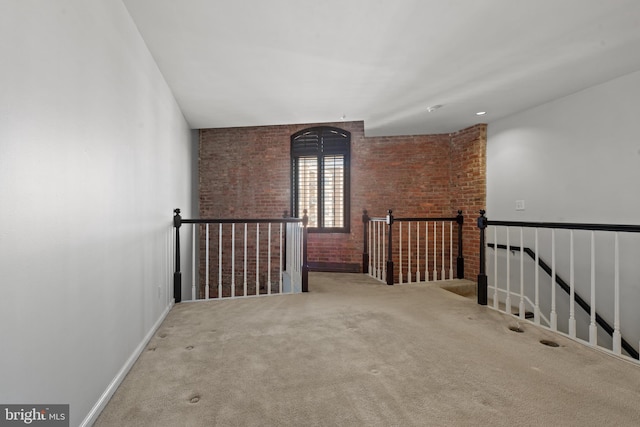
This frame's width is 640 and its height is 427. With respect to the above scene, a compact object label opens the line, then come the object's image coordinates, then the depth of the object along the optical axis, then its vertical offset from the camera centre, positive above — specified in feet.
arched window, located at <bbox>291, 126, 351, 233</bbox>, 16.79 +2.22
